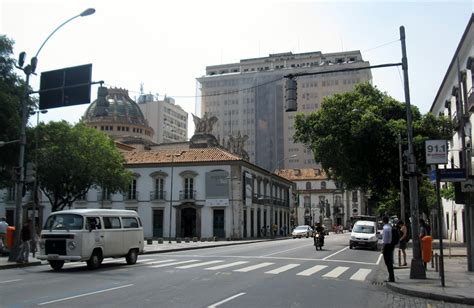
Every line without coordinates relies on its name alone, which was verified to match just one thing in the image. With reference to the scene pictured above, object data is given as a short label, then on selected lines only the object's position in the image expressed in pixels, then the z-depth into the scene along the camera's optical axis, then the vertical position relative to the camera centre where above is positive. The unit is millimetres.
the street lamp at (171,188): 54806 +2458
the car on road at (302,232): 57719 -2403
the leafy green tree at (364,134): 35875 +5652
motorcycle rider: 30625 -1186
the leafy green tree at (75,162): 39875 +3957
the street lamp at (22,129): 20234 +3316
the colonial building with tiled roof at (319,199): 114938 +2774
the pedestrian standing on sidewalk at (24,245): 19312 -1317
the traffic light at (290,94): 16562 +3872
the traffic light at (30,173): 20469 +1528
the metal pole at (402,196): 29984 +916
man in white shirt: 14591 -967
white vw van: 17172 -926
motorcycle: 30562 -1722
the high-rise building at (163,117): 147000 +28466
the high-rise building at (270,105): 105562 +23797
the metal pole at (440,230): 12743 -501
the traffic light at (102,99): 18000 +4015
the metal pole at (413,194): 14852 +534
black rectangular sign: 17969 +4466
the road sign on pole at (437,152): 13930 +1642
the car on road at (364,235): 32812 -1587
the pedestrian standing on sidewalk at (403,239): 19630 -1088
